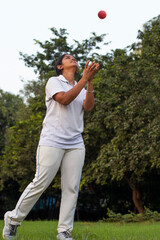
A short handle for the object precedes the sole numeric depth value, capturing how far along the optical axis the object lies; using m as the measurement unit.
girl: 5.83
